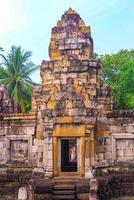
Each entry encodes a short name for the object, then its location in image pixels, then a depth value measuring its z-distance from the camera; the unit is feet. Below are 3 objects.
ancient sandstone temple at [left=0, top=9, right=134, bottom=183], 46.85
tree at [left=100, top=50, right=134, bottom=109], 102.83
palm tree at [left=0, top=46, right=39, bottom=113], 104.68
